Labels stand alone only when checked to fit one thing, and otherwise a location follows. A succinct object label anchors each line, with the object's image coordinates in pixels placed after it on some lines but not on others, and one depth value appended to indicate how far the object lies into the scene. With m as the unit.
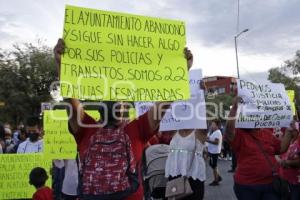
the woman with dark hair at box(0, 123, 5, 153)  5.05
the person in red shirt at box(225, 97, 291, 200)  3.04
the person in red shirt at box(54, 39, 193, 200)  2.19
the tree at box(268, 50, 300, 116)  27.89
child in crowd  3.15
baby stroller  4.08
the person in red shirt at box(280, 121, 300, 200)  3.46
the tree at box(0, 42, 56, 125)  19.25
